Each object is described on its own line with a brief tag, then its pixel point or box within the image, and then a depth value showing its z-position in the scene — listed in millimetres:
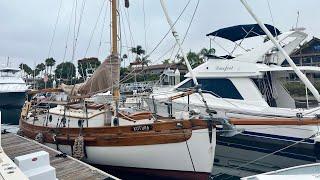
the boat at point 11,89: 35025
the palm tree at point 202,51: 59725
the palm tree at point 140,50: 74375
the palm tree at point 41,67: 91562
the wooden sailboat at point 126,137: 8188
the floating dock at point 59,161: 7297
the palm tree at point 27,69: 88100
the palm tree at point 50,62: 89812
